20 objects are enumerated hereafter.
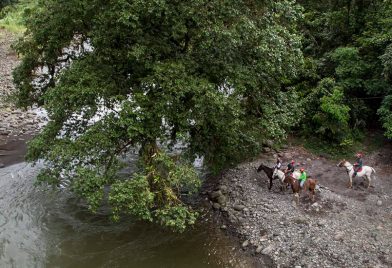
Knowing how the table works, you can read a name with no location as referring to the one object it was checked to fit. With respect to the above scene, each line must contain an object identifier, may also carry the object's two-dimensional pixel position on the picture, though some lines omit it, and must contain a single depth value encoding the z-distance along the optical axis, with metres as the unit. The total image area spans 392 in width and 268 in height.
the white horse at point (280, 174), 19.42
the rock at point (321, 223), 17.51
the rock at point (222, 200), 19.79
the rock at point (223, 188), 20.64
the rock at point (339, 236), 16.62
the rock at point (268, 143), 24.11
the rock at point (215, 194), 20.28
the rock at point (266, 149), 23.87
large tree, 15.13
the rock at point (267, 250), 16.50
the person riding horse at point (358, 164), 19.39
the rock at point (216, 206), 19.67
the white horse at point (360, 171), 19.50
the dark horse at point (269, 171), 20.20
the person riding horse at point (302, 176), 19.05
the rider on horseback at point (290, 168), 19.53
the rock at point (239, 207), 19.24
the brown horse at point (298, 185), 18.86
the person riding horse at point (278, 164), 19.84
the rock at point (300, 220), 17.80
